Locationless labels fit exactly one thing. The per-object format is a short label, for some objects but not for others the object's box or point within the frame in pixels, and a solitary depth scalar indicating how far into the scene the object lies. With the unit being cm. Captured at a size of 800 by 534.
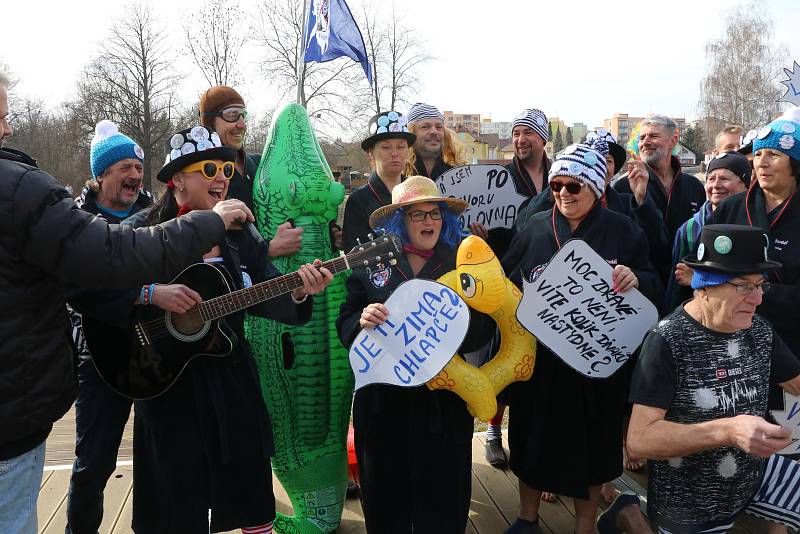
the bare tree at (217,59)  2331
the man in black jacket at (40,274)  175
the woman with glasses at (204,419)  258
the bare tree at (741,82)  3141
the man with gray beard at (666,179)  426
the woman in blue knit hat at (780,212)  292
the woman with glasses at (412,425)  274
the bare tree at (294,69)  2114
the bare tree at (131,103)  2505
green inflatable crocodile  328
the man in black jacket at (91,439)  290
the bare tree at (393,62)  2512
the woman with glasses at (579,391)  298
